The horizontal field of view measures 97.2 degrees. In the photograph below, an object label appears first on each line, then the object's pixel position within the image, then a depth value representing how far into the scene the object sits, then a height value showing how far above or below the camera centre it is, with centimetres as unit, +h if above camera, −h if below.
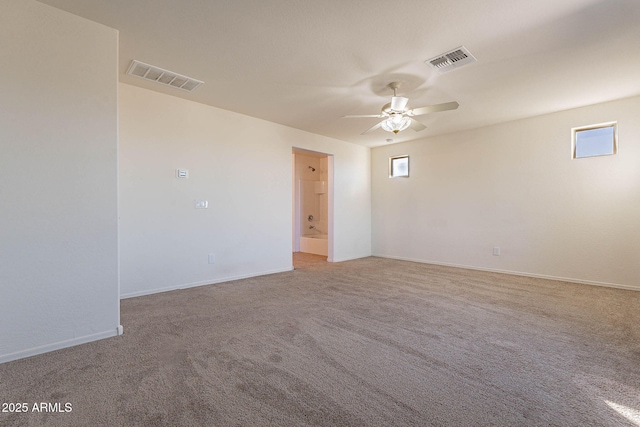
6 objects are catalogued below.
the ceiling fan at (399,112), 307 +111
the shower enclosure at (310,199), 805 +34
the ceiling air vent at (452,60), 267 +149
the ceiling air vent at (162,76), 298 +152
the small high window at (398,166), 624 +99
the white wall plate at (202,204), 397 +9
